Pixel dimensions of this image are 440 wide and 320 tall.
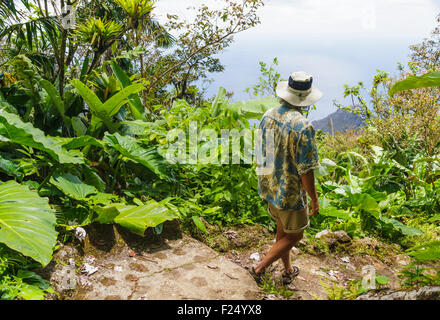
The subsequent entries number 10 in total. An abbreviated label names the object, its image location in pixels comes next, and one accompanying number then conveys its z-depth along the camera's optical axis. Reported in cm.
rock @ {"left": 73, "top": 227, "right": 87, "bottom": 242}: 253
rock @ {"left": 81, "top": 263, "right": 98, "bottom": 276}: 235
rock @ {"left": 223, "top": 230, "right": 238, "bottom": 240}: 317
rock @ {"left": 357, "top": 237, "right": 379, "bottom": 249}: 332
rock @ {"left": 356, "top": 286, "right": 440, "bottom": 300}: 158
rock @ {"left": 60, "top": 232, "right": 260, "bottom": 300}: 221
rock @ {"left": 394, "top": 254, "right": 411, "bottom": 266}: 326
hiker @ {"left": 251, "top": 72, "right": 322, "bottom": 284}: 208
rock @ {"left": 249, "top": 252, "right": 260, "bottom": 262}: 296
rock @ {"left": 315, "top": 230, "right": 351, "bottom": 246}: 329
